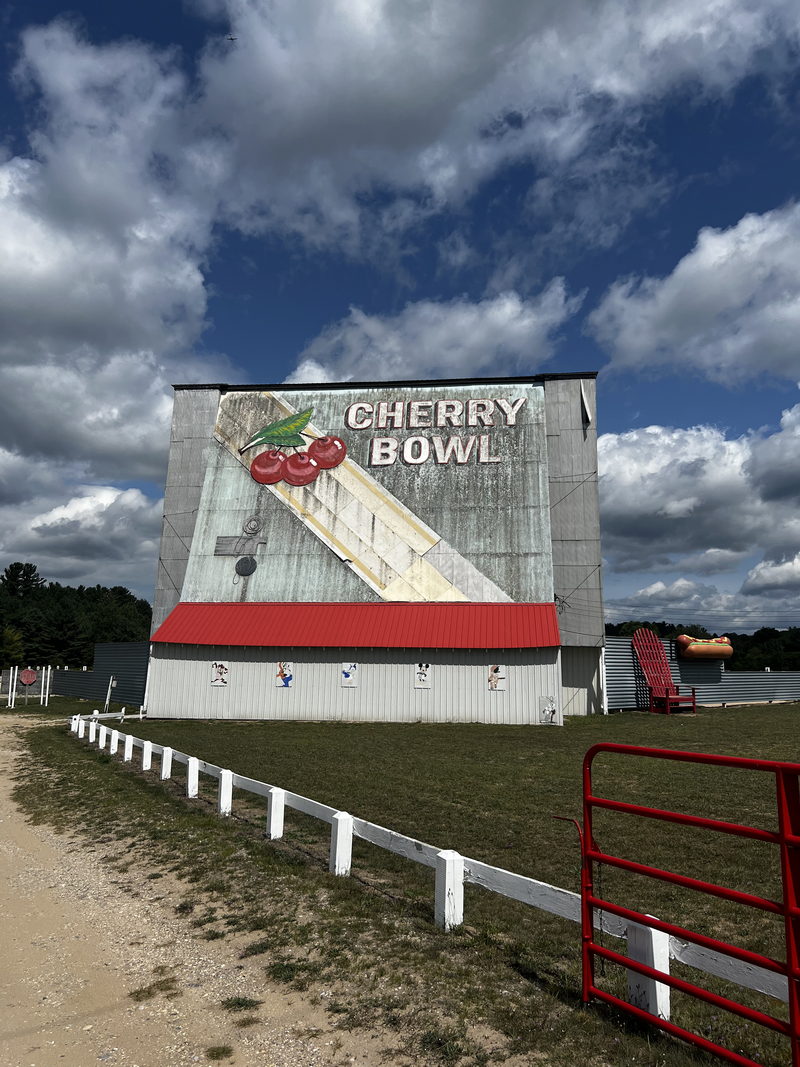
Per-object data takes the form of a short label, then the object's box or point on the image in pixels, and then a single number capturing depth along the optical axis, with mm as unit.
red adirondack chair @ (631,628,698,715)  35406
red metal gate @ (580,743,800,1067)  3977
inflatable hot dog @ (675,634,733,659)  39969
